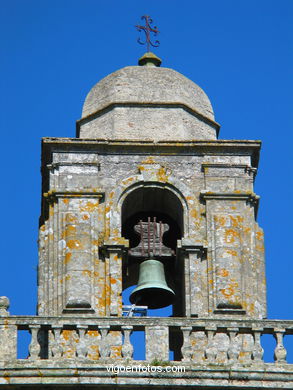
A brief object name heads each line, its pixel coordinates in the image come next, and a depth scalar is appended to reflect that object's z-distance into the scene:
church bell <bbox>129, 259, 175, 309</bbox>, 31.72
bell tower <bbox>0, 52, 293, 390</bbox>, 28.69
